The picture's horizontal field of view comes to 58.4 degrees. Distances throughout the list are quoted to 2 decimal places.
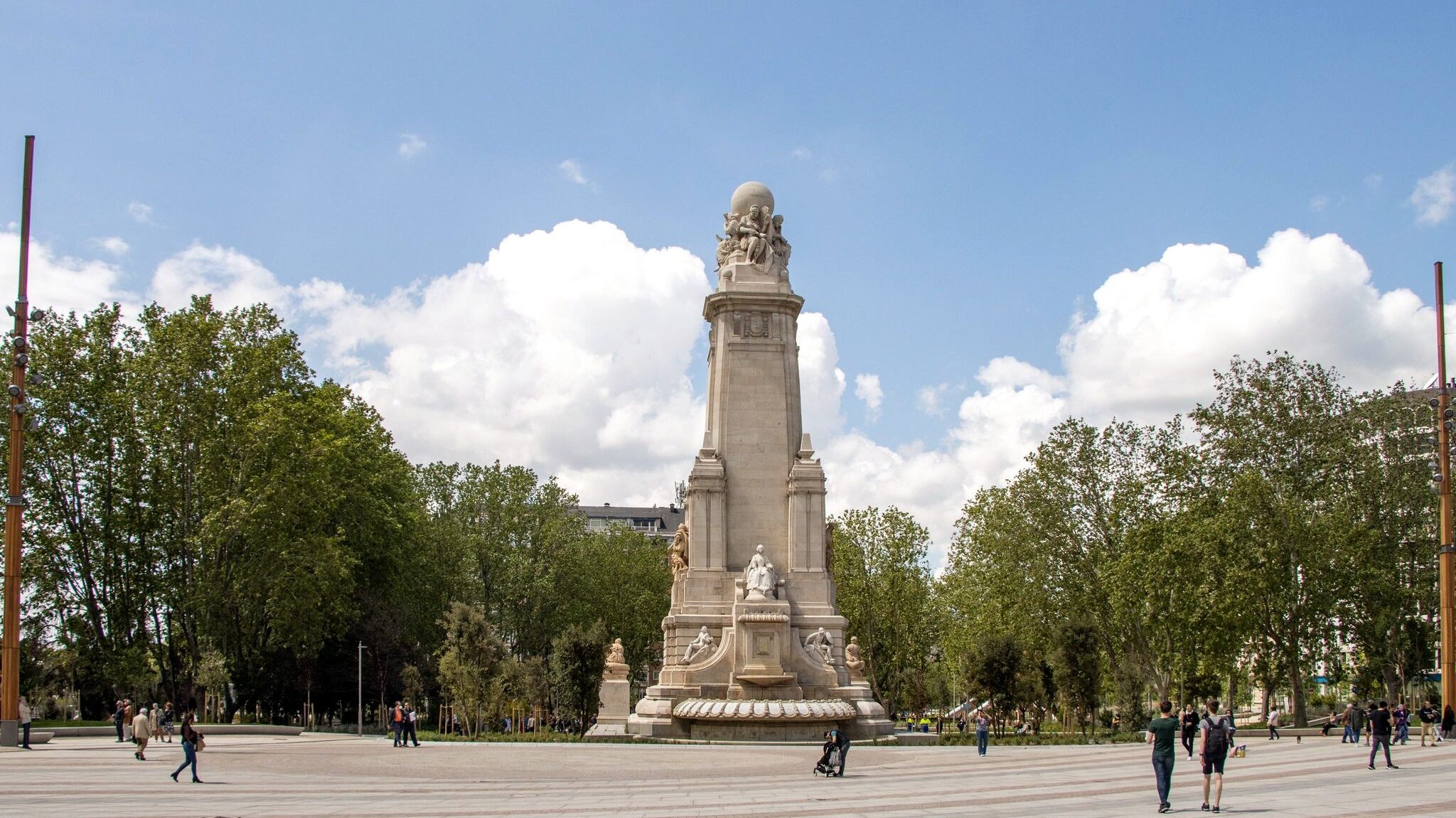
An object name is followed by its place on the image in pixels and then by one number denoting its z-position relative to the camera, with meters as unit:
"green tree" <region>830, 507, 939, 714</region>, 69.75
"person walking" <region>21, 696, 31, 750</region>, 31.67
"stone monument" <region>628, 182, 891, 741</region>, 37.03
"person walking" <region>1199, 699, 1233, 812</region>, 17.23
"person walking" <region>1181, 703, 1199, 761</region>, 27.36
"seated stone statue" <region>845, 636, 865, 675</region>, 39.72
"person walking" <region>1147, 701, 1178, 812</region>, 16.97
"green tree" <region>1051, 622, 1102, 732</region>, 48.59
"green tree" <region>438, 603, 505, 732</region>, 44.53
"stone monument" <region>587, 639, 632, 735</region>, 38.81
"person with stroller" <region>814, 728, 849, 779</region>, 23.98
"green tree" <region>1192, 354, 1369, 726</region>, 45.75
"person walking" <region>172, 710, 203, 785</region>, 22.23
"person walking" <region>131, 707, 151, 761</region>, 28.00
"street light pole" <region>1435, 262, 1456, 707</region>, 34.69
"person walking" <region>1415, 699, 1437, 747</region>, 32.34
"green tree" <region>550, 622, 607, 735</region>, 54.69
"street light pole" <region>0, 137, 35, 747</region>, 29.50
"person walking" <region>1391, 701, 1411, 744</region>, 33.74
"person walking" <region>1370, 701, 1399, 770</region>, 24.47
